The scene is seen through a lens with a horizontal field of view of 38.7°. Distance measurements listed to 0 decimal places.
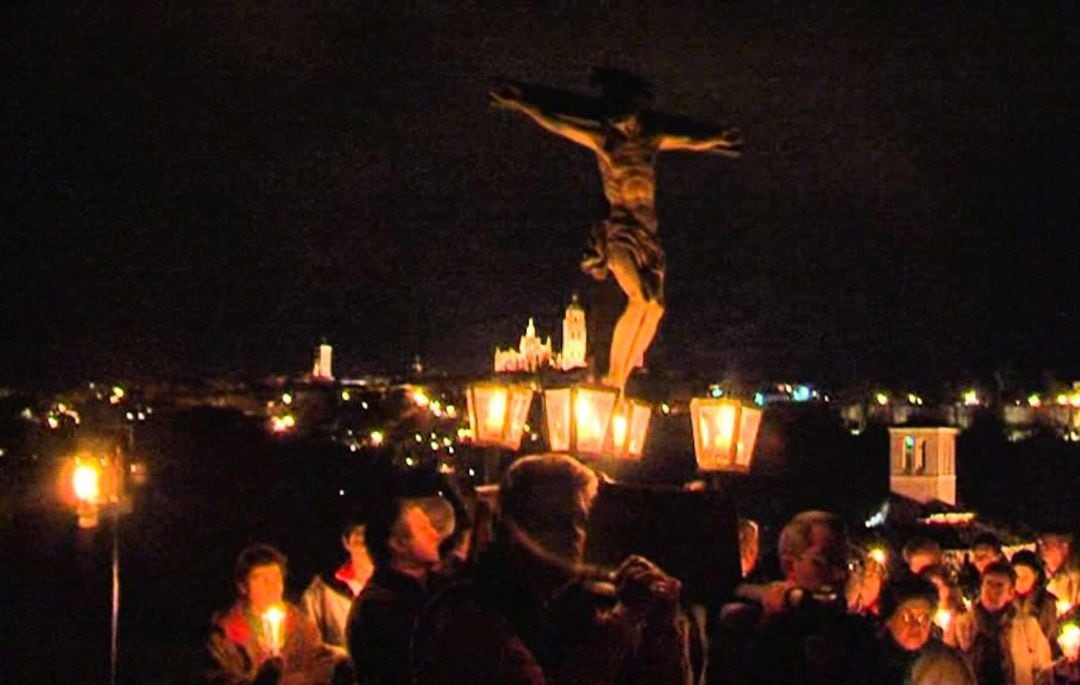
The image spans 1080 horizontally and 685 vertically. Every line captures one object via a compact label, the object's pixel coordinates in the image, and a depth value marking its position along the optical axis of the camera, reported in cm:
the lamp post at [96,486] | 1059
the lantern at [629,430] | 833
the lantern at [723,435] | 828
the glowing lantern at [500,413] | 834
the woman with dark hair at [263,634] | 623
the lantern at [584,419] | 803
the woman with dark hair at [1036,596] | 967
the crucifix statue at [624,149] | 805
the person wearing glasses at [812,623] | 527
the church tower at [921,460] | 4716
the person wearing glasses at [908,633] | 658
